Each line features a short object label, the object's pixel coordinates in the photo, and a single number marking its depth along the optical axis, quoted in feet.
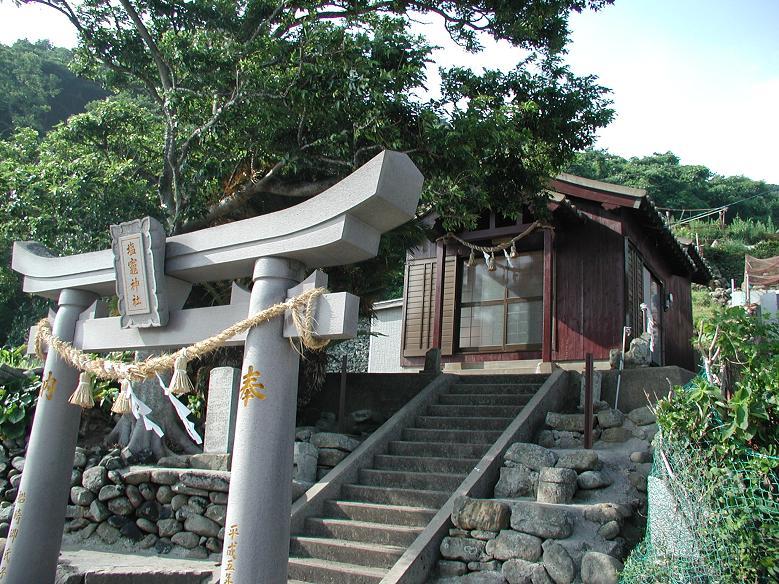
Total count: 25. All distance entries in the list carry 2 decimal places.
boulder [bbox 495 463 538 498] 23.89
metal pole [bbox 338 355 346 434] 34.50
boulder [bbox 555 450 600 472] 23.91
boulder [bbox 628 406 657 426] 28.27
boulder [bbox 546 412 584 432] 28.55
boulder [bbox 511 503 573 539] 20.07
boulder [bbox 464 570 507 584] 19.61
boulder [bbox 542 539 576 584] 18.76
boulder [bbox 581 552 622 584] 18.12
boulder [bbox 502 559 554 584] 19.03
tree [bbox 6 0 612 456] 29.25
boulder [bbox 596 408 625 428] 28.40
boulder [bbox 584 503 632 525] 20.57
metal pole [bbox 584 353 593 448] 26.99
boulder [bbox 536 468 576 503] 22.11
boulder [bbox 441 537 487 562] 20.71
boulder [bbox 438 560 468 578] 20.58
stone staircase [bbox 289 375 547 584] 22.29
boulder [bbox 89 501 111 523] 26.96
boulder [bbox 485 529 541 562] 19.81
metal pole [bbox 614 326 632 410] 31.08
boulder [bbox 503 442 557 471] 24.68
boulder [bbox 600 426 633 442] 27.48
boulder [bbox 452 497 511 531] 20.89
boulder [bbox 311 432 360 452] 29.76
